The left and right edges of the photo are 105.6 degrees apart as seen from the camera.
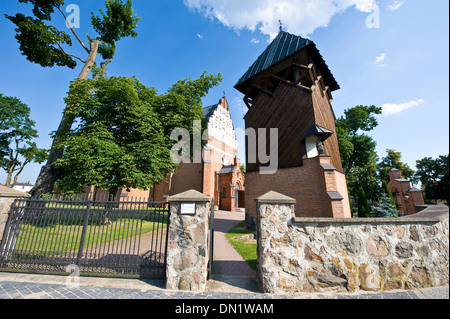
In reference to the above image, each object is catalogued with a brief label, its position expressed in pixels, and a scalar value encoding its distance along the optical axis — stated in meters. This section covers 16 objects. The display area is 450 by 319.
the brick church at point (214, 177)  22.33
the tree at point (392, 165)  29.09
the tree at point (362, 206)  13.88
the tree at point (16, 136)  23.12
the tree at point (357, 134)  21.06
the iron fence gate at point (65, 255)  4.27
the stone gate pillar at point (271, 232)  3.57
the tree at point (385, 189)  16.66
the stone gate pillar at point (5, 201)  4.83
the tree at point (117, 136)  9.12
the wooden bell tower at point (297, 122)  8.77
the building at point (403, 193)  17.68
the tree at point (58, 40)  10.58
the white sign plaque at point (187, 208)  3.95
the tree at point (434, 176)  22.06
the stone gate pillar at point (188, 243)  3.71
